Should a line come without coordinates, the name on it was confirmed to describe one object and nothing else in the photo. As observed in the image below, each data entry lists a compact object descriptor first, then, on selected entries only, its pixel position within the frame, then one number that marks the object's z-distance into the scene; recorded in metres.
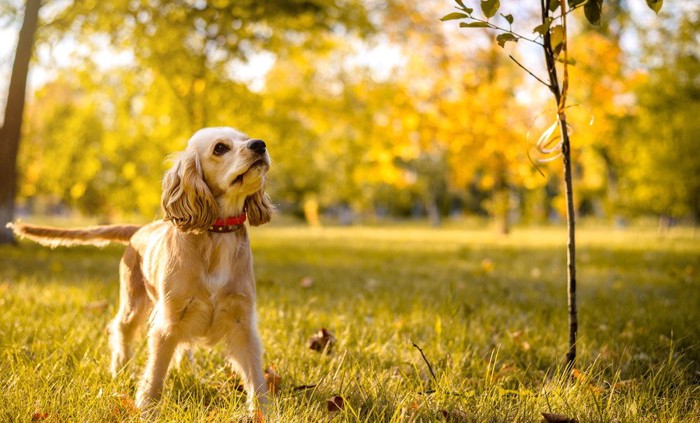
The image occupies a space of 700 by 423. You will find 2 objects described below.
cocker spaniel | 2.34
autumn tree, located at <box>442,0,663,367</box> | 2.16
